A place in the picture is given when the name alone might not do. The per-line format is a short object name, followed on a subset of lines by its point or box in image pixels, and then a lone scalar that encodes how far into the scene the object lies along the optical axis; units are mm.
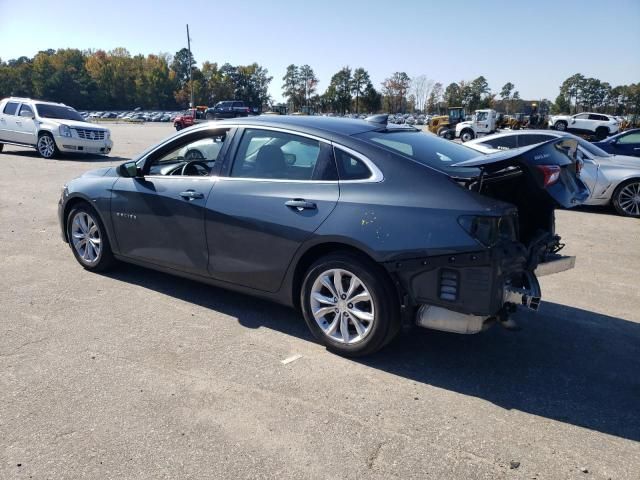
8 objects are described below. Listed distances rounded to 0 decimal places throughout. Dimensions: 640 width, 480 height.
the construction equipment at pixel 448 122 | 39606
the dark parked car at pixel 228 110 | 38406
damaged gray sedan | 3316
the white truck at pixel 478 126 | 34312
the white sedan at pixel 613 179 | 9519
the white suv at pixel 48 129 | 16328
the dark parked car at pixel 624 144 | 12992
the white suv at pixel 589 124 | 35094
